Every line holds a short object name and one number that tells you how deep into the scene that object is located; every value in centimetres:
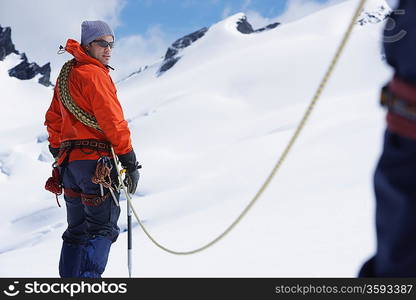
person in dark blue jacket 337
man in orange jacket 661
